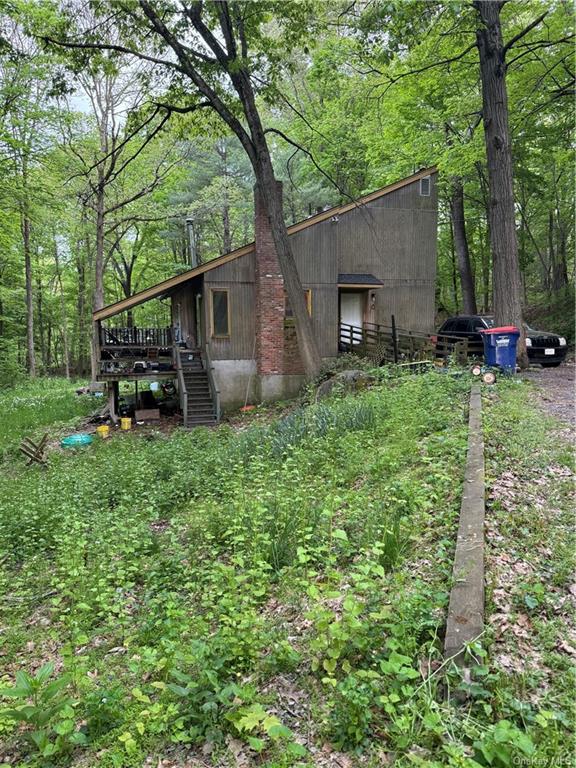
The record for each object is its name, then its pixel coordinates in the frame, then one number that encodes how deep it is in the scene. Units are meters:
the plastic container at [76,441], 11.05
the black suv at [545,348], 12.65
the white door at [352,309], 17.59
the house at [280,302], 14.73
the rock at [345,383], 10.78
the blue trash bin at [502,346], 9.48
